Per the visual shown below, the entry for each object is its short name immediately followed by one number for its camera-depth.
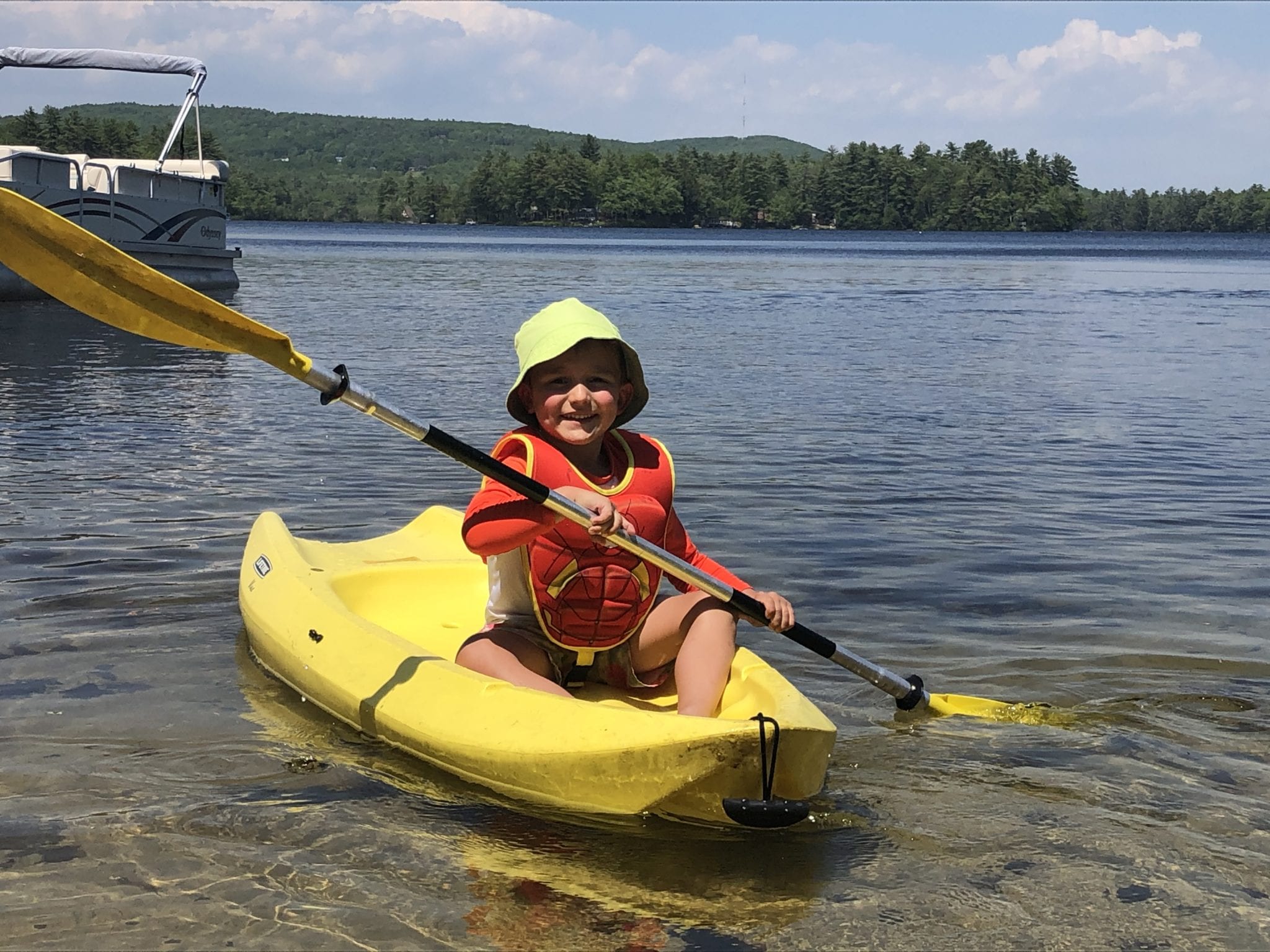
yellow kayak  3.41
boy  3.91
